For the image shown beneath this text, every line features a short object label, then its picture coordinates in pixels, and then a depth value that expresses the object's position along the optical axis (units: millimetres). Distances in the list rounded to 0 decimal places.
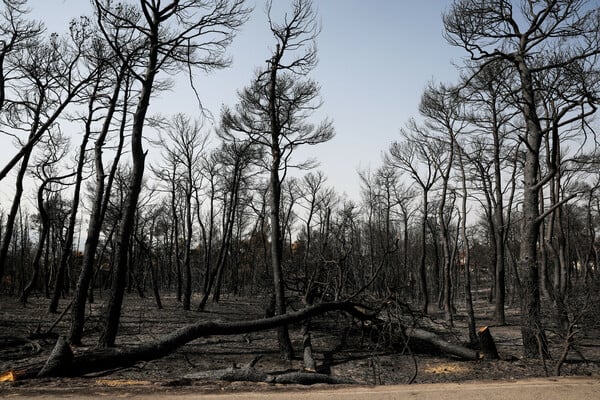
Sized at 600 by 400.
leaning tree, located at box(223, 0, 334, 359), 10688
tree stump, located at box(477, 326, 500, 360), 9883
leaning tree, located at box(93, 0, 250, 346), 8805
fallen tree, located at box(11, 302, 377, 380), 5316
